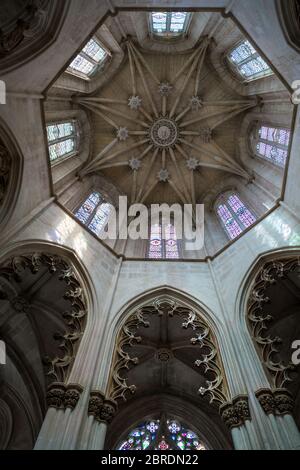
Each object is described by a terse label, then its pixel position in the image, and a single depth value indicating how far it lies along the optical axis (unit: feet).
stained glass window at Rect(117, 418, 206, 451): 33.86
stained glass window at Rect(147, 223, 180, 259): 40.68
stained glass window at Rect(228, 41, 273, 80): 41.00
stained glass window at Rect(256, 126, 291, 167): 39.00
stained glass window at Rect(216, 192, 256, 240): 41.34
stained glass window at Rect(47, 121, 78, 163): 40.11
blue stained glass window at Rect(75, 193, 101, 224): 42.27
